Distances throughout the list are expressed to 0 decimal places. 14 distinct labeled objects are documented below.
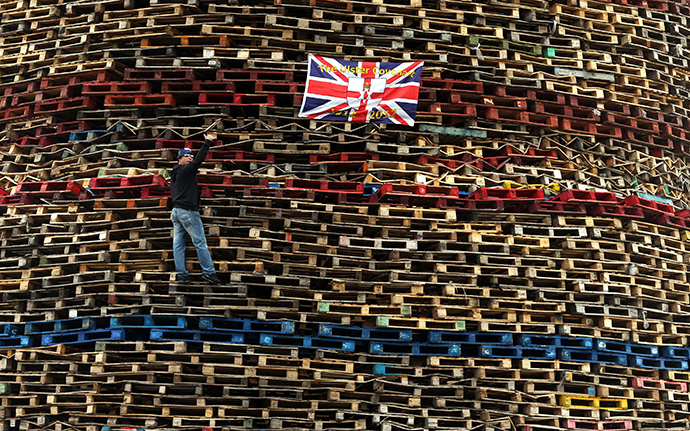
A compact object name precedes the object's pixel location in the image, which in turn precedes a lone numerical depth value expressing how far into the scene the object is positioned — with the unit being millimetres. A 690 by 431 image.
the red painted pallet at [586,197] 9641
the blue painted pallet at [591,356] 9156
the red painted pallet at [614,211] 9867
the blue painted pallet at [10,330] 9117
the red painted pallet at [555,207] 9703
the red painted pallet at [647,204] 9906
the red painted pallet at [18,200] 9727
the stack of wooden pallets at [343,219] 8672
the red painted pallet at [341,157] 9719
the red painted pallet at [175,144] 9766
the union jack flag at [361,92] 9859
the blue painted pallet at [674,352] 9758
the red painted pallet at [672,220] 10336
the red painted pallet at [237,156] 9711
